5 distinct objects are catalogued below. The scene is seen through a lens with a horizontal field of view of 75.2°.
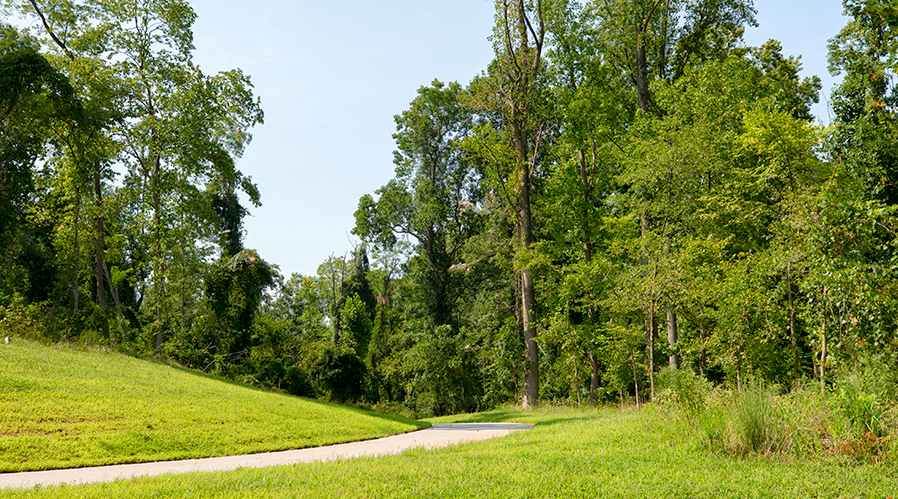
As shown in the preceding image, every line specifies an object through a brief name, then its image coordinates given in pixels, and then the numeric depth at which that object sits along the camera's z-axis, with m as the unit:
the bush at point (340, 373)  23.58
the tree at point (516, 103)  21.48
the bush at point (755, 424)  7.39
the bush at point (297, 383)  27.25
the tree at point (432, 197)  29.86
